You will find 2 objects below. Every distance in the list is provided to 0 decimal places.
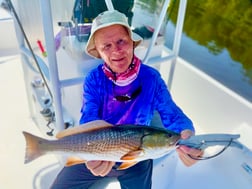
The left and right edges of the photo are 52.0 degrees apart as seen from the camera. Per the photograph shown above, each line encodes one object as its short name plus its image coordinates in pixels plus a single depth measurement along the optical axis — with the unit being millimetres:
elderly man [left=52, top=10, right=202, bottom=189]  864
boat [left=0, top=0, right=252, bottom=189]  1133
